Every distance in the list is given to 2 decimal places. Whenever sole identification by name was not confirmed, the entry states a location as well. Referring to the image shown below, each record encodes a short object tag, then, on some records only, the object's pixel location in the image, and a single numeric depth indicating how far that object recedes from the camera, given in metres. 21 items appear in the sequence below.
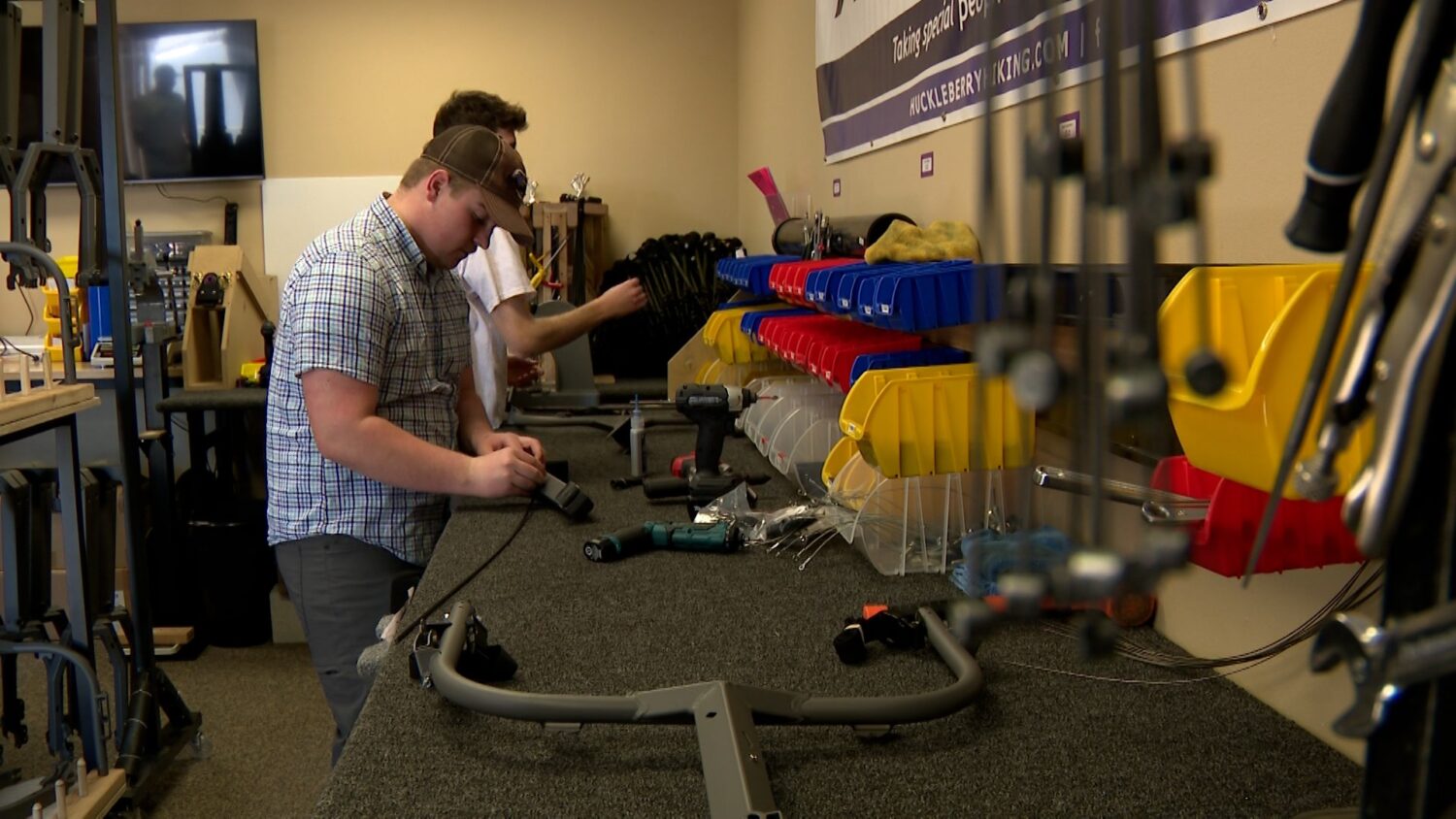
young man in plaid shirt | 1.69
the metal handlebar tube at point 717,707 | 0.98
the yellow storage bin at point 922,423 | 1.38
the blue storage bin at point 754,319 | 2.39
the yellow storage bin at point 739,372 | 2.75
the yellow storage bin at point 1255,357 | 0.74
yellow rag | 1.69
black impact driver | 2.01
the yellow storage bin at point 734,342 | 2.69
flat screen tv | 4.52
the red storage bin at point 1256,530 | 0.84
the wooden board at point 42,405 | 2.04
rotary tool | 1.63
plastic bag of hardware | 1.82
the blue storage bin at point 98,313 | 4.01
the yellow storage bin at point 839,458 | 1.67
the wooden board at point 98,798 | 2.24
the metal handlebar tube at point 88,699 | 2.26
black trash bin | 3.59
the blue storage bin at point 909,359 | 1.56
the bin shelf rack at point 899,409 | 1.39
